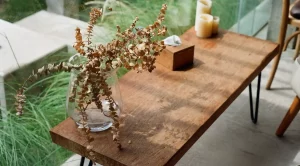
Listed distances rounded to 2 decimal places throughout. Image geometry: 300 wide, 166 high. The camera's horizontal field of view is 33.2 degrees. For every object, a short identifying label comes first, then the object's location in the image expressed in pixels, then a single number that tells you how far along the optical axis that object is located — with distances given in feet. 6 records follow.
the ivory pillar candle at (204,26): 8.14
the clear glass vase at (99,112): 5.79
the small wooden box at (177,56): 7.22
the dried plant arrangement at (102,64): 5.11
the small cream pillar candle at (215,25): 8.37
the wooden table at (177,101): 5.68
